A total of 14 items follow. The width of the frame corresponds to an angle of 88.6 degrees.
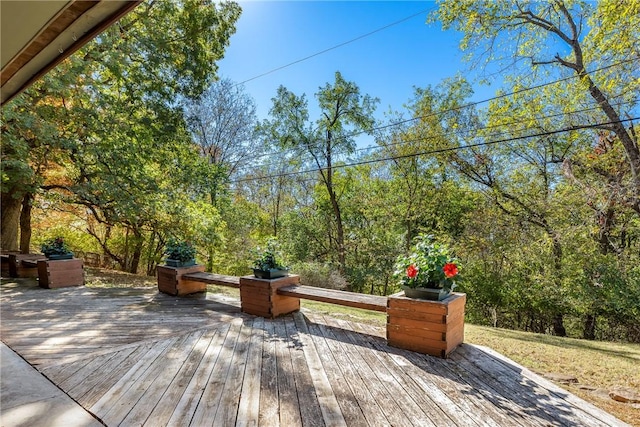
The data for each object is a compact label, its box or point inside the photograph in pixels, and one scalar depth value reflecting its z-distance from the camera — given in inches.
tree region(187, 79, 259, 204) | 485.1
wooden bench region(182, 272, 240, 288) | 173.0
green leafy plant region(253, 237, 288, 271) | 155.6
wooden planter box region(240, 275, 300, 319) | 151.3
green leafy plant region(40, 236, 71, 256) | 221.3
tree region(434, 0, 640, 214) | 188.9
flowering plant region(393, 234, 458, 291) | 109.6
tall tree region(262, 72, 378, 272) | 470.0
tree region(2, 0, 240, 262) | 228.8
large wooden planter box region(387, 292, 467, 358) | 106.9
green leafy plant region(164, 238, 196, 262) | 197.2
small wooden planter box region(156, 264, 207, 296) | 193.0
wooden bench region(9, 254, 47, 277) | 250.6
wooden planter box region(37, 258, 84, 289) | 214.1
